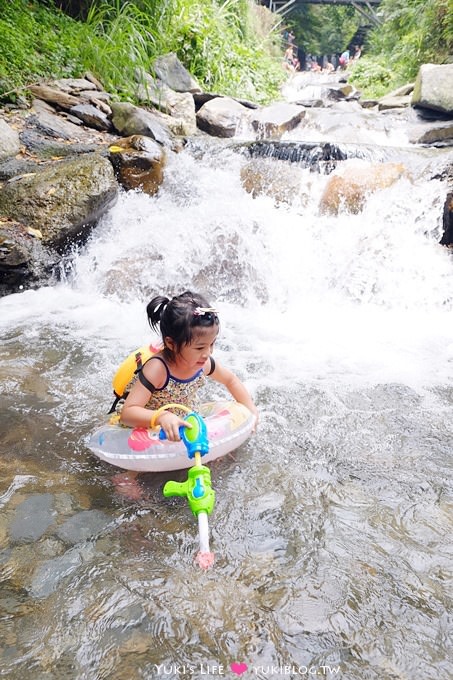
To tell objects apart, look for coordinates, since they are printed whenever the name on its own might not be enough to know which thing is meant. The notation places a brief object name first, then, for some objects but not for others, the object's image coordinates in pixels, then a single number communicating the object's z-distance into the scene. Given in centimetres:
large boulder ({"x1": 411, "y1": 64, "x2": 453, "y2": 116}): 953
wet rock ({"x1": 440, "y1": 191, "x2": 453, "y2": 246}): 558
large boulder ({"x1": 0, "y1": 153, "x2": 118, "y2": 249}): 518
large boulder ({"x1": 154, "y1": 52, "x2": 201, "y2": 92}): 946
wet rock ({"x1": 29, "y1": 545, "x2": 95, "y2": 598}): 162
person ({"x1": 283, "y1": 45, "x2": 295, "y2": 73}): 1866
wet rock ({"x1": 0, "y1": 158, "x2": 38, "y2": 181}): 571
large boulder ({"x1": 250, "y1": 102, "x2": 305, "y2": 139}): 908
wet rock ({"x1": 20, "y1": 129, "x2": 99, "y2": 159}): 629
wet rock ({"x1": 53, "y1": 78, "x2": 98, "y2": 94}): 770
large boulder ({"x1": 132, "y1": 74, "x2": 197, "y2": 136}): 838
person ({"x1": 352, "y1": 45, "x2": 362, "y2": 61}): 2148
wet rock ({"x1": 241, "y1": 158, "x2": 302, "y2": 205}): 633
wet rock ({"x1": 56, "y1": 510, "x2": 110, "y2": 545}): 186
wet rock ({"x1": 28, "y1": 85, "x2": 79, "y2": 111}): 734
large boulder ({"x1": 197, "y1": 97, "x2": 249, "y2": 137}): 889
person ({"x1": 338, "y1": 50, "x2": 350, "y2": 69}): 2218
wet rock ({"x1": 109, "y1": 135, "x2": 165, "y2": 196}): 606
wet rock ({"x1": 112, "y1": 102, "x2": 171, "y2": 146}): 717
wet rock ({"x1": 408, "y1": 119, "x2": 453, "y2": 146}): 876
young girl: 205
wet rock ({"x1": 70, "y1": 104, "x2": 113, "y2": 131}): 730
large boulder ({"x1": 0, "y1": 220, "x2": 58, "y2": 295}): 480
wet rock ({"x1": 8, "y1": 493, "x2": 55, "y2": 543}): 185
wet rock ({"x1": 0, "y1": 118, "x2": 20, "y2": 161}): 597
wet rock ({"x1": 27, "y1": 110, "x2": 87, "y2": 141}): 670
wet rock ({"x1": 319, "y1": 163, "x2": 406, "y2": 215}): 609
